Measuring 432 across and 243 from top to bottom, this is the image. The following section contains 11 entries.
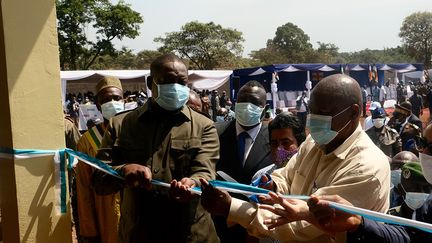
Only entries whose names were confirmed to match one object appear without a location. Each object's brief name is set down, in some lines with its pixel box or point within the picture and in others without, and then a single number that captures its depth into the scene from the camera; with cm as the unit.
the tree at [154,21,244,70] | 5672
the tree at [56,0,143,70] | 3378
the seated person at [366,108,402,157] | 664
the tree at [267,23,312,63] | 9353
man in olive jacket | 252
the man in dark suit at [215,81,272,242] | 353
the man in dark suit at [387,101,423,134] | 739
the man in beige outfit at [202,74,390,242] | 189
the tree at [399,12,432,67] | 6153
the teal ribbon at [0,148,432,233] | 168
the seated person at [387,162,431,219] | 269
